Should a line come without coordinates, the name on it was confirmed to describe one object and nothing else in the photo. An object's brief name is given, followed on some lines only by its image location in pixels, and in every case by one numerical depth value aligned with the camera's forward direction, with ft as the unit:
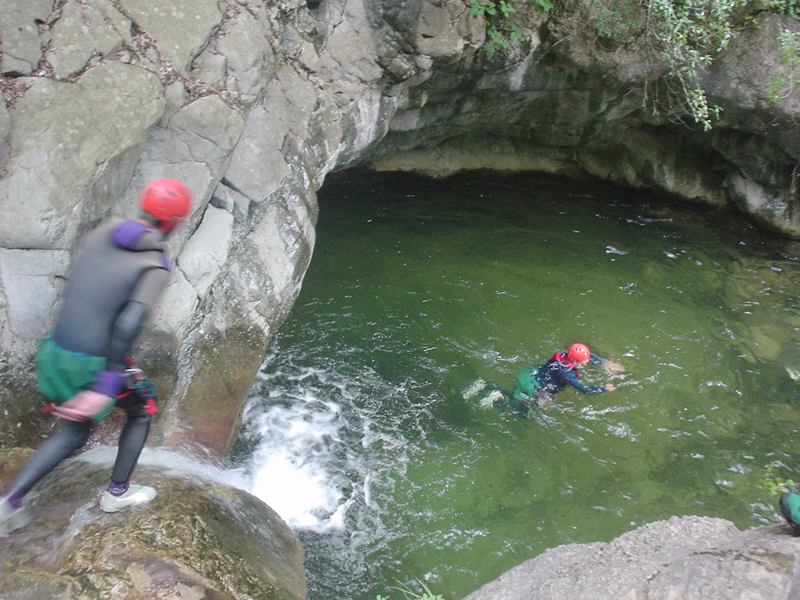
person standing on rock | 8.04
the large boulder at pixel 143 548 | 8.51
